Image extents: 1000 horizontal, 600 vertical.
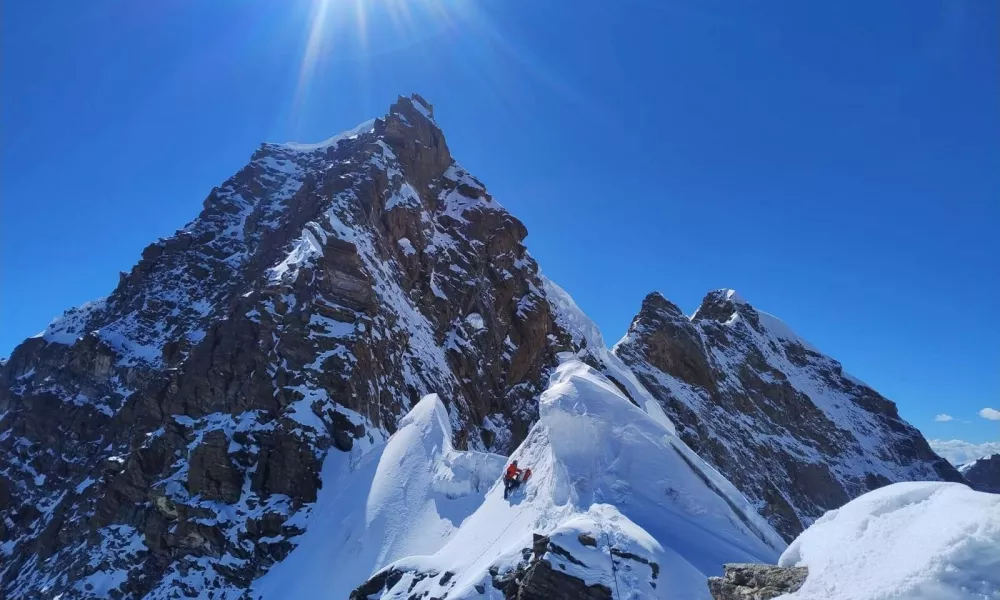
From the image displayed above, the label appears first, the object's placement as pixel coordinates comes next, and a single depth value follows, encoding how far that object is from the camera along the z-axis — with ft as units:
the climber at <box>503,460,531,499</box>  58.95
